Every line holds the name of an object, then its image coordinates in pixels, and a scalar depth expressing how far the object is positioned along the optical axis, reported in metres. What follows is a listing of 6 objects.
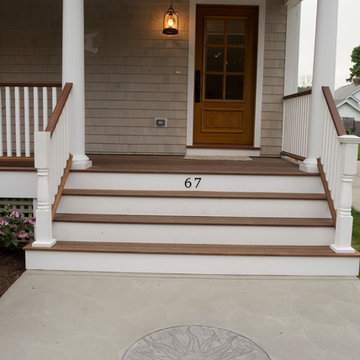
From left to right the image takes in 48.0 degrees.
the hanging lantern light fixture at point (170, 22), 5.50
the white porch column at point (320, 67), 4.05
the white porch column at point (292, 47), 5.67
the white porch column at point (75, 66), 4.01
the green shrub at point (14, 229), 3.77
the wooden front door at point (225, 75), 5.76
